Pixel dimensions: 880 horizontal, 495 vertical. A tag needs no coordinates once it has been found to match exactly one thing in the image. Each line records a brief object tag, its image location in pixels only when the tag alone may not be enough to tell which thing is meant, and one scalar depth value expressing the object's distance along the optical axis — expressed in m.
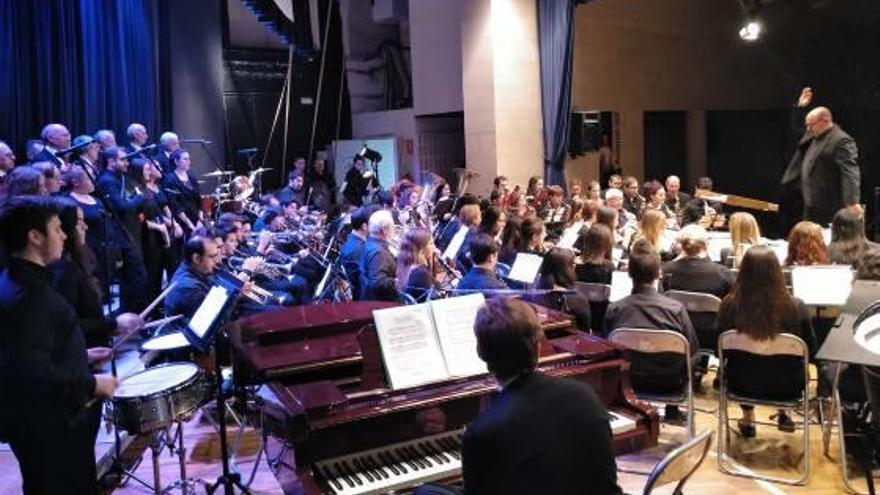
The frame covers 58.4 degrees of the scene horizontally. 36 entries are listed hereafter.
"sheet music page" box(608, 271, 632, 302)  5.14
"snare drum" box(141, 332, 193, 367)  3.91
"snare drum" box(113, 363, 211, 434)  3.37
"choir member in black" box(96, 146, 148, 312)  6.55
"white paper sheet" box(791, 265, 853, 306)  4.49
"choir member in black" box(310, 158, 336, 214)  12.96
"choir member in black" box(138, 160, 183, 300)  7.12
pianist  2.12
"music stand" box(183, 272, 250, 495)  3.40
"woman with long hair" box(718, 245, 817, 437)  4.15
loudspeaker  11.52
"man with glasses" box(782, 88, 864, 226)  7.05
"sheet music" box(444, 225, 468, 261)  6.25
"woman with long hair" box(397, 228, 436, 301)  5.24
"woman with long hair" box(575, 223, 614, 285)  5.64
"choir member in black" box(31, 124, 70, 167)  5.92
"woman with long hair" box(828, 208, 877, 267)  5.25
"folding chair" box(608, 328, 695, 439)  4.14
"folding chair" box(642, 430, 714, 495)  2.29
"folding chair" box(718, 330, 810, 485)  4.04
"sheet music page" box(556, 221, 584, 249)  6.58
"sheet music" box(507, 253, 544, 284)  4.90
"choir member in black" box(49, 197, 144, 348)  3.60
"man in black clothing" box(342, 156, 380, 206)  11.92
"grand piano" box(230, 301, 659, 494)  2.74
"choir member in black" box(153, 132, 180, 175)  8.00
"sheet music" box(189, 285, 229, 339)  3.42
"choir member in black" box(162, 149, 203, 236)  7.87
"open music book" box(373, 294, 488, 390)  2.91
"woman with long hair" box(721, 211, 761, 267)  5.80
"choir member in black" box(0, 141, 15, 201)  5.62
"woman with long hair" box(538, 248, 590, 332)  5.27
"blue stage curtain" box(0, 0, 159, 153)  7.12
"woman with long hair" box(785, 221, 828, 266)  5.01
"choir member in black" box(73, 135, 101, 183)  5.72
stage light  9.15
